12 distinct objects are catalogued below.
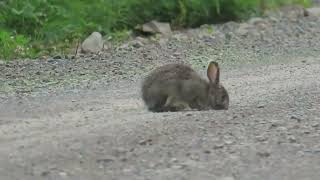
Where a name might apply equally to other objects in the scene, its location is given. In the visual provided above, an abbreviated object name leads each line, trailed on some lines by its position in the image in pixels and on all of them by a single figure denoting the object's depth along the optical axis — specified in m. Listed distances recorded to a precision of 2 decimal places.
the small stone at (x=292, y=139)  13.98
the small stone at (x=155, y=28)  35.25
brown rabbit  18.19
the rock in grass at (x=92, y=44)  30.69
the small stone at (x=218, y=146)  13.59
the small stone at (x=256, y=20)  38.44
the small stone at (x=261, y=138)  14.04
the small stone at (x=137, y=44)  31.91
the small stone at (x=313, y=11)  42.72
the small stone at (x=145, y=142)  13.87
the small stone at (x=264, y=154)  13.04
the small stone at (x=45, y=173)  12.07
